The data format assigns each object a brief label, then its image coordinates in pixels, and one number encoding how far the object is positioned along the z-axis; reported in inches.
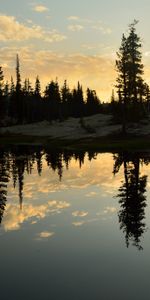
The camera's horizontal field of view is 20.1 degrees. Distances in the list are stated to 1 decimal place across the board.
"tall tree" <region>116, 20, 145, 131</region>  2815.0
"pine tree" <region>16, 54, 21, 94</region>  4565.9
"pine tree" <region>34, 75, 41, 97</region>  5994.1
